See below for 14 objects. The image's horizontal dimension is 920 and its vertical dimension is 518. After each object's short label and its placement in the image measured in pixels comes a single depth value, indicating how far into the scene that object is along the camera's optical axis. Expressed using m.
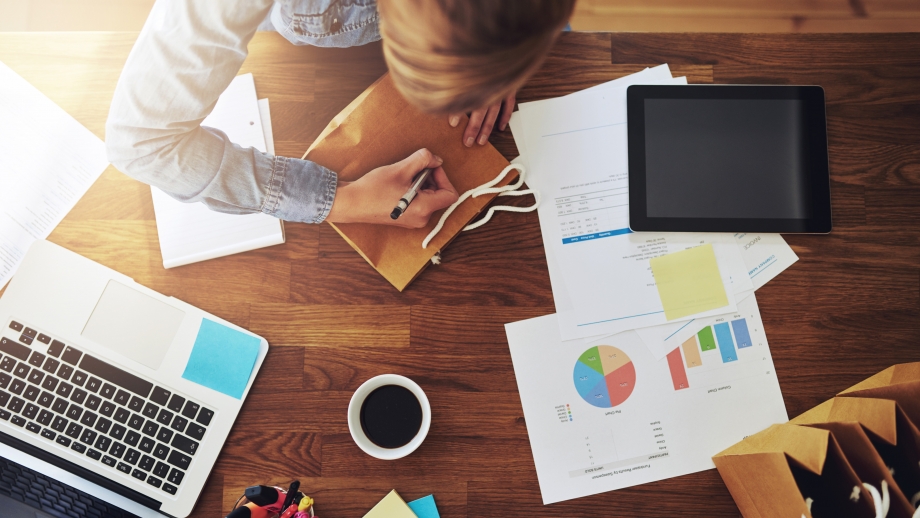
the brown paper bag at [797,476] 0.66
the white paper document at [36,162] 0.85
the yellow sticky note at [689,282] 0.84
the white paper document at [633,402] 0.81
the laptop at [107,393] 0.79
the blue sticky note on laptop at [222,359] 0.81
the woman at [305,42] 0.49
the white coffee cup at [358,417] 0.76
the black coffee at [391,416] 0.78
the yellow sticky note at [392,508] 0.79
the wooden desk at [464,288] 0.81
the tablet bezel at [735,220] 0.84
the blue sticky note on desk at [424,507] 0.80
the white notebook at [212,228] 0.85
